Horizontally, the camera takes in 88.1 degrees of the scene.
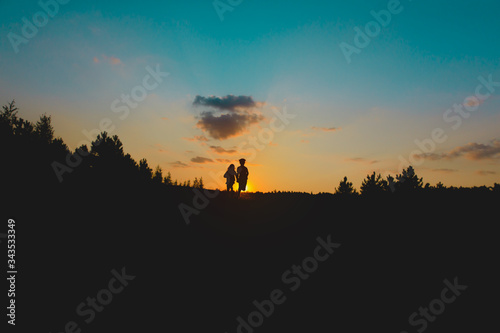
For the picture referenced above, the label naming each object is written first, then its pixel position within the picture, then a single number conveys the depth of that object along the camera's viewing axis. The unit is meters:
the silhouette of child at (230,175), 17.92
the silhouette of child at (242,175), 16.77
